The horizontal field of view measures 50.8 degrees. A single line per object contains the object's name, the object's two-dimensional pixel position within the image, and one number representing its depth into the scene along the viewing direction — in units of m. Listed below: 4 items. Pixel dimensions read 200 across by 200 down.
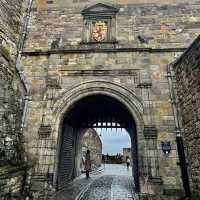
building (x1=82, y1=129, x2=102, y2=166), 15.88
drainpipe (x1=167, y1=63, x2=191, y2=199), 5.61
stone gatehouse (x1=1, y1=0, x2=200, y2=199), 6.03
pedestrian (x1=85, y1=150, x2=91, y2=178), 11.04
